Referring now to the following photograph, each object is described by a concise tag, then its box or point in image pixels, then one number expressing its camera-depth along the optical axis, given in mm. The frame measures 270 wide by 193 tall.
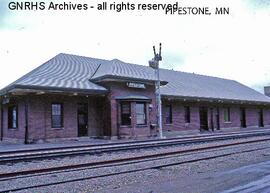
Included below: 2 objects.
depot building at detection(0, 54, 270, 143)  23530
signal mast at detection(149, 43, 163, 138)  26473
